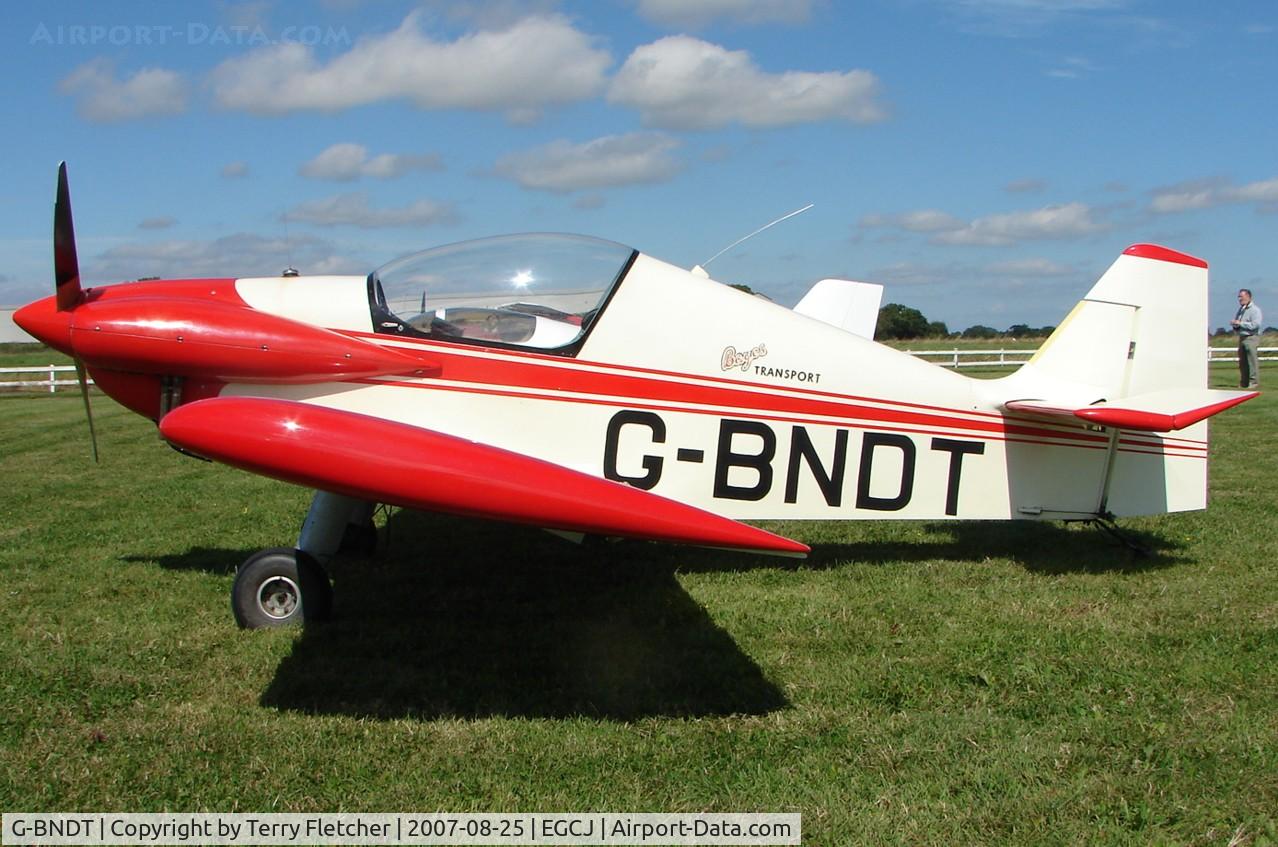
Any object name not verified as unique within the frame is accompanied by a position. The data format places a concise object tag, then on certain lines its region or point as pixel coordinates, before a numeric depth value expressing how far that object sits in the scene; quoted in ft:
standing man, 56.08
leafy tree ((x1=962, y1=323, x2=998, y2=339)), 177.27
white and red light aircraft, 15.89
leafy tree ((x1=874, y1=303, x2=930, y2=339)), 191.28
